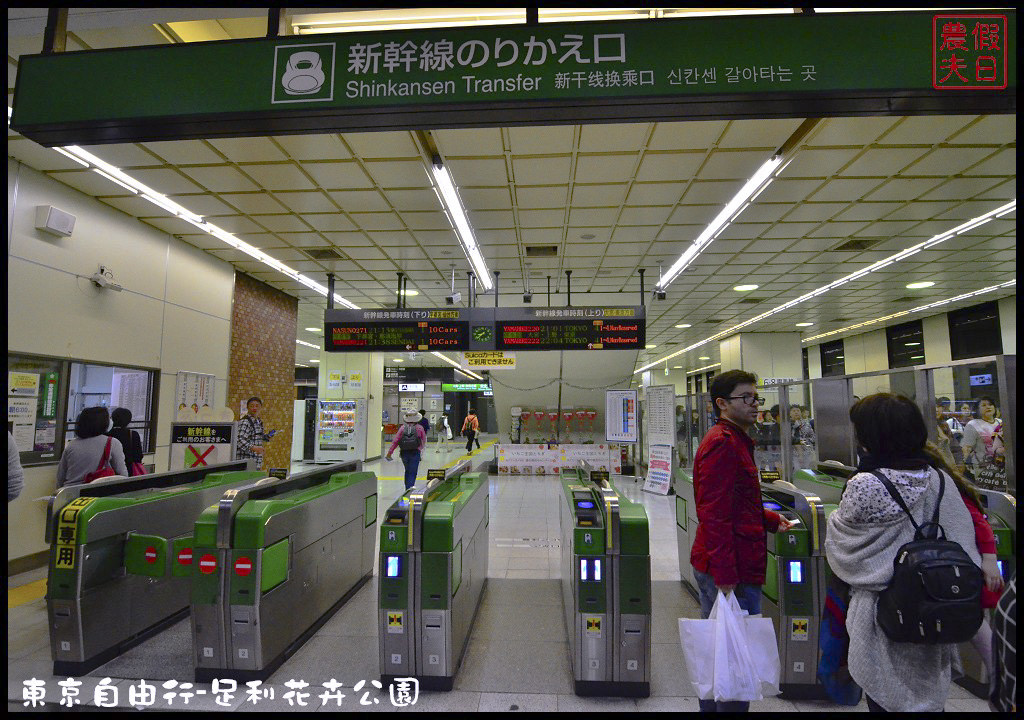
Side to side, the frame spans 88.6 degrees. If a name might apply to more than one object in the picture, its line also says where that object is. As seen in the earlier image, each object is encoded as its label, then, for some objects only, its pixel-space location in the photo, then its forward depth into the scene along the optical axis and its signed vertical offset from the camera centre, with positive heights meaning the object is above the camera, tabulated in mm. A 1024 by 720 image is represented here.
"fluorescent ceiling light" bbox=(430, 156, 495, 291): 5125 +2233
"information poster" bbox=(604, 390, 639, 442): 11773 -129
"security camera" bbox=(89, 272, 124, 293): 5754 +1313
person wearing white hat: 8227 -622
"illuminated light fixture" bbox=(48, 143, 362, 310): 4867 +2231
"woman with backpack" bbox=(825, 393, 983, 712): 1536 -445
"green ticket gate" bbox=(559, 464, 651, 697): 2887 -1096
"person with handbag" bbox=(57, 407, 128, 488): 4148 -418
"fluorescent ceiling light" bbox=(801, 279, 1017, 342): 9880 +2360
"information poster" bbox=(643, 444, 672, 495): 9883 -1175
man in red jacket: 2180 -432
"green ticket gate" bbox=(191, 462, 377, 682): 3047 -1086
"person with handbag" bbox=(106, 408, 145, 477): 4984 -380
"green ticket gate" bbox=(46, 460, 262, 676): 3090 -1013
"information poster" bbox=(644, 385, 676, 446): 9957 -117
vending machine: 14008 -668
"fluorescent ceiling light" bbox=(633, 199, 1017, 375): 6285 +2382
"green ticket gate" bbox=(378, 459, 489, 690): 2986 -1091
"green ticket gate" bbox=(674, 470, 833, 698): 2975 -1048
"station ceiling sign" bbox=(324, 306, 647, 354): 7391 +1089
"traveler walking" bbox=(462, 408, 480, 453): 15653 -599
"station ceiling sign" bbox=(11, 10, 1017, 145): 2006 +1316
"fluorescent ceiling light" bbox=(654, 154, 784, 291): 5018 +2283
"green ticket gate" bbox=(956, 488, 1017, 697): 2885 -718
